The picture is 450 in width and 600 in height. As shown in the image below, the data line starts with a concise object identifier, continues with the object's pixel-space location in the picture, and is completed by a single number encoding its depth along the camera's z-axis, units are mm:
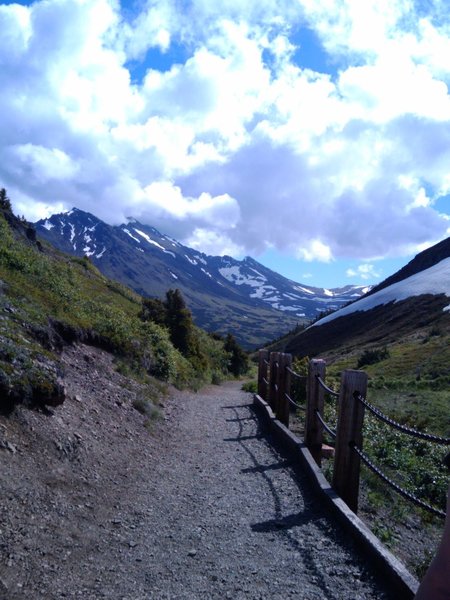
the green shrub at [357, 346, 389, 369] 47469
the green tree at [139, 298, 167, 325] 25255
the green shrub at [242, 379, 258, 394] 21152
